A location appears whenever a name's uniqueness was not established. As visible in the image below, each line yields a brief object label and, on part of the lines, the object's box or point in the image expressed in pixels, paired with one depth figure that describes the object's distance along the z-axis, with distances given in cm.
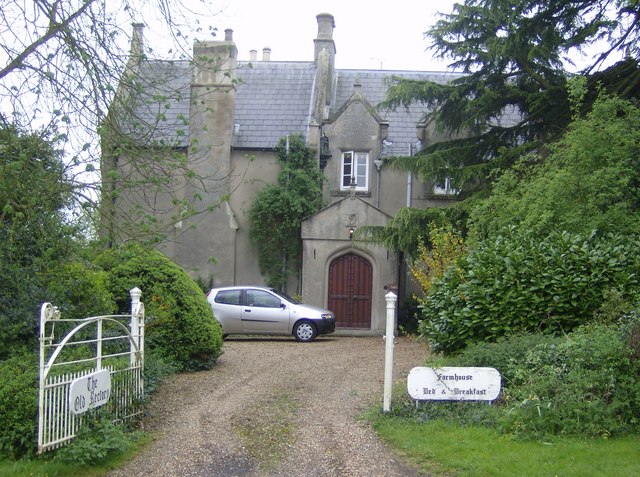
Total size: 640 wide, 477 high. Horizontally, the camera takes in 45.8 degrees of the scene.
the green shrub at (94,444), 748
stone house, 2398
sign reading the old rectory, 757
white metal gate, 741
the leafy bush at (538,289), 1093
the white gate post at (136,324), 1006
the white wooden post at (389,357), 930
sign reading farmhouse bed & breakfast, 912
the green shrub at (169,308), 1295
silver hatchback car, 2053
